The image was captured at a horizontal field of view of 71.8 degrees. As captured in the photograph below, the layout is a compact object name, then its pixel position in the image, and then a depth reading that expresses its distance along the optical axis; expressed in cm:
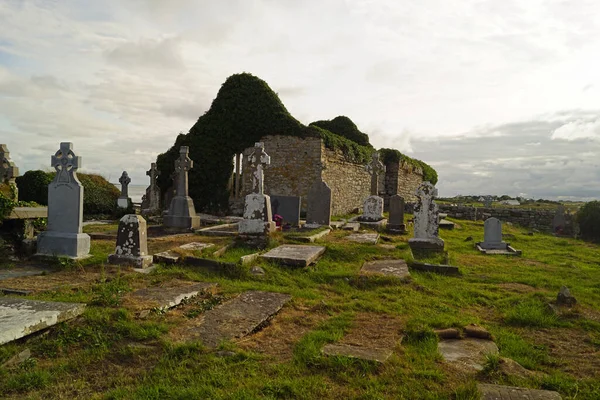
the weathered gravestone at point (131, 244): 654
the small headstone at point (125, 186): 1833
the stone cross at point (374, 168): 1642
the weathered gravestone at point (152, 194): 1862
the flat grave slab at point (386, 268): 653
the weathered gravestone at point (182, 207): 1309
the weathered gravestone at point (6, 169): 1016
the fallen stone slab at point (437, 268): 725
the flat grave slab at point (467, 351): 338
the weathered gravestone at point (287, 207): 1369
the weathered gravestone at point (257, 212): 891
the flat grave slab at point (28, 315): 333
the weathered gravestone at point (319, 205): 1223
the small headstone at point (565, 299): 522
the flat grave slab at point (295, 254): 704
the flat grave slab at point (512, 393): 272
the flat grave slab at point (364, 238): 980
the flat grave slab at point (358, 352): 331
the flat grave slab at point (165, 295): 450
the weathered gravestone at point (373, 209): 1488
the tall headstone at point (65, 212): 700
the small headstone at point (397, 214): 1356
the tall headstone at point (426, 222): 960
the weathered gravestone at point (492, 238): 1153
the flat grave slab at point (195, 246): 805
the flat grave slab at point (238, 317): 380
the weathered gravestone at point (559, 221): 1884
